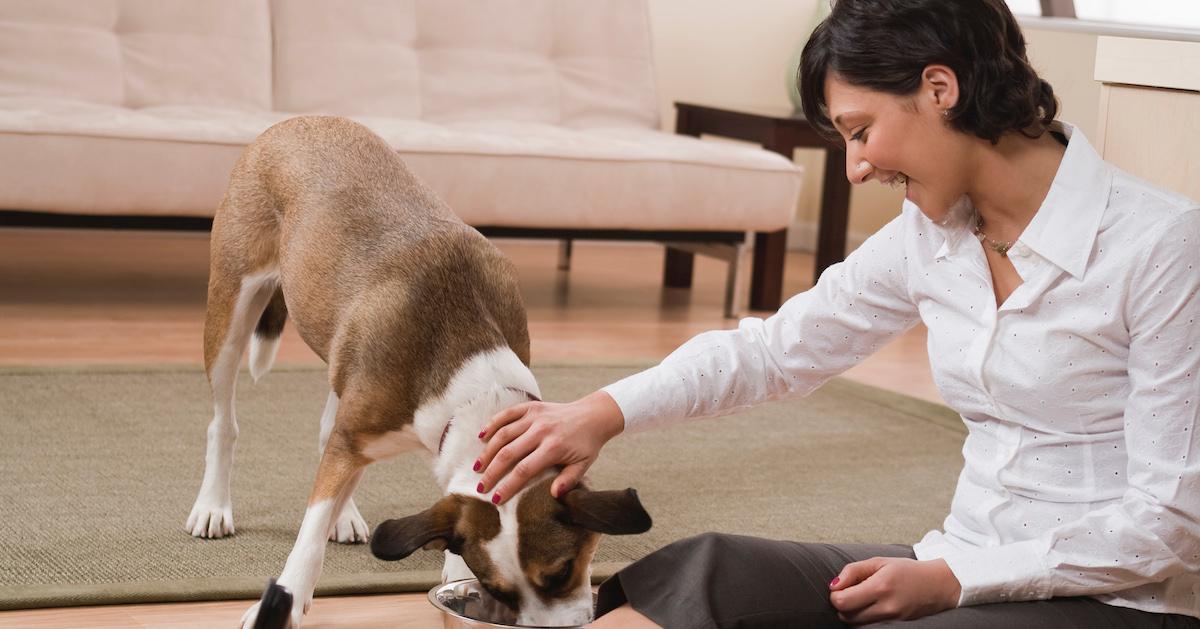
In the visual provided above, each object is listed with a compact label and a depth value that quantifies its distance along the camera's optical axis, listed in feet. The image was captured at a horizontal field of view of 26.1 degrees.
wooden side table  22.47
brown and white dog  9.55
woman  8.61
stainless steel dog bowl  9.64
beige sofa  17.35
